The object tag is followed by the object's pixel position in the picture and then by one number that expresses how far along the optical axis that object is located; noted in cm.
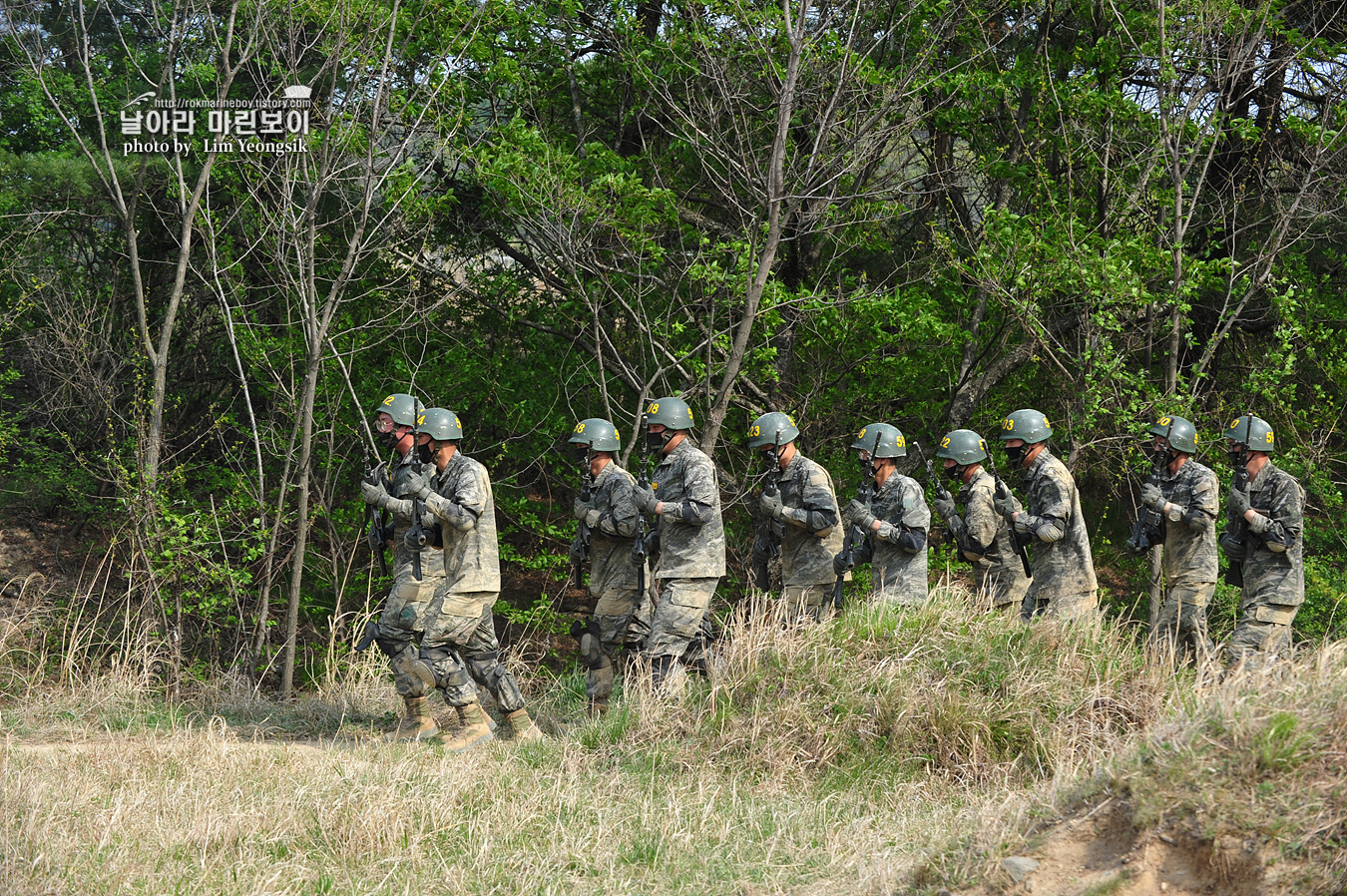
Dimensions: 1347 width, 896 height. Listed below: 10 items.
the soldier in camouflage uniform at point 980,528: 1761
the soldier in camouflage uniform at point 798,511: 1697
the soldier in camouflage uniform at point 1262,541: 1658
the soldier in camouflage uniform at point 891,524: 1656
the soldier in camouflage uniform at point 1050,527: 1642
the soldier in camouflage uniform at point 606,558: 1689
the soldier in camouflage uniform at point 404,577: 1612
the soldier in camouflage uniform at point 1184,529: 1708
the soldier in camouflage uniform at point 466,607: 1555
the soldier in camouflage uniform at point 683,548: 1579
